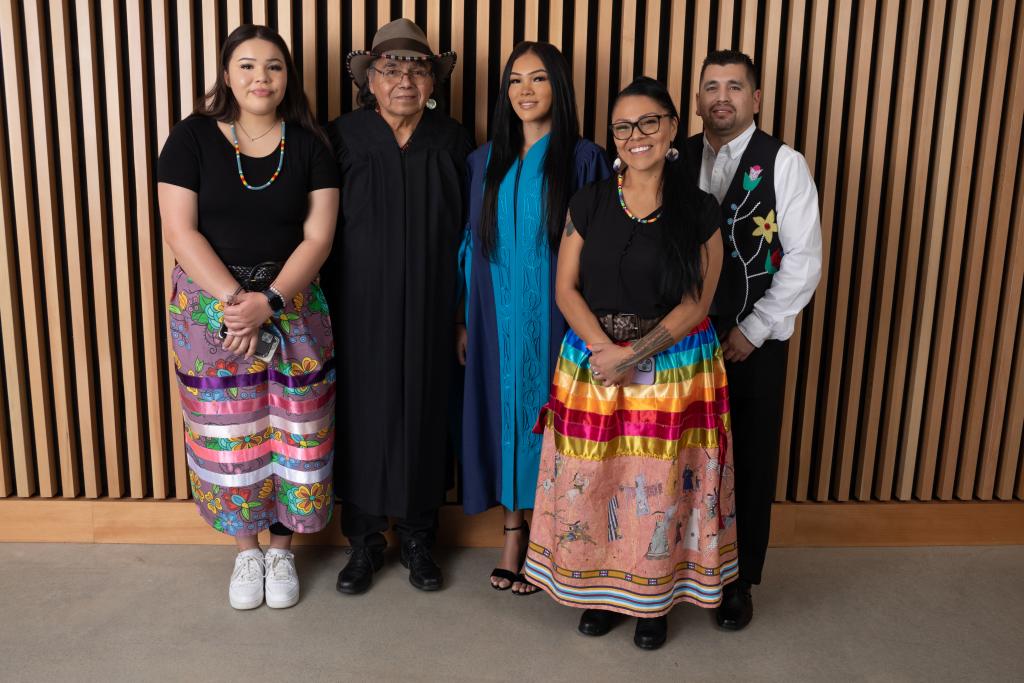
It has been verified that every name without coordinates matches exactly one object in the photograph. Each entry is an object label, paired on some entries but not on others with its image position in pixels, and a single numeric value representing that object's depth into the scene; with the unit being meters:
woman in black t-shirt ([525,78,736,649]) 2.33
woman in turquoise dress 2.61
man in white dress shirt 2.50
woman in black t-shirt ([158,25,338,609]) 2.50
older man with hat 2.71
